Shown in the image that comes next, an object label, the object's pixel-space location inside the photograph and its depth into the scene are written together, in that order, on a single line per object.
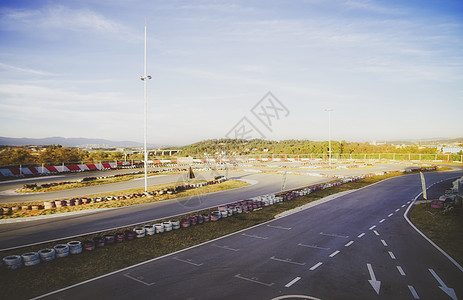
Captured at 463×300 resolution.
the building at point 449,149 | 126.57
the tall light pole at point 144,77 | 27.91
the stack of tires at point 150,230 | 17.17
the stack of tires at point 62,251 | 13.65
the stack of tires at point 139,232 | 16.73
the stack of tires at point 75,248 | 14.10
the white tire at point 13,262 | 12.28
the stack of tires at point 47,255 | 13.13
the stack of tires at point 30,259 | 12.67
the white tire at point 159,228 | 17.58
